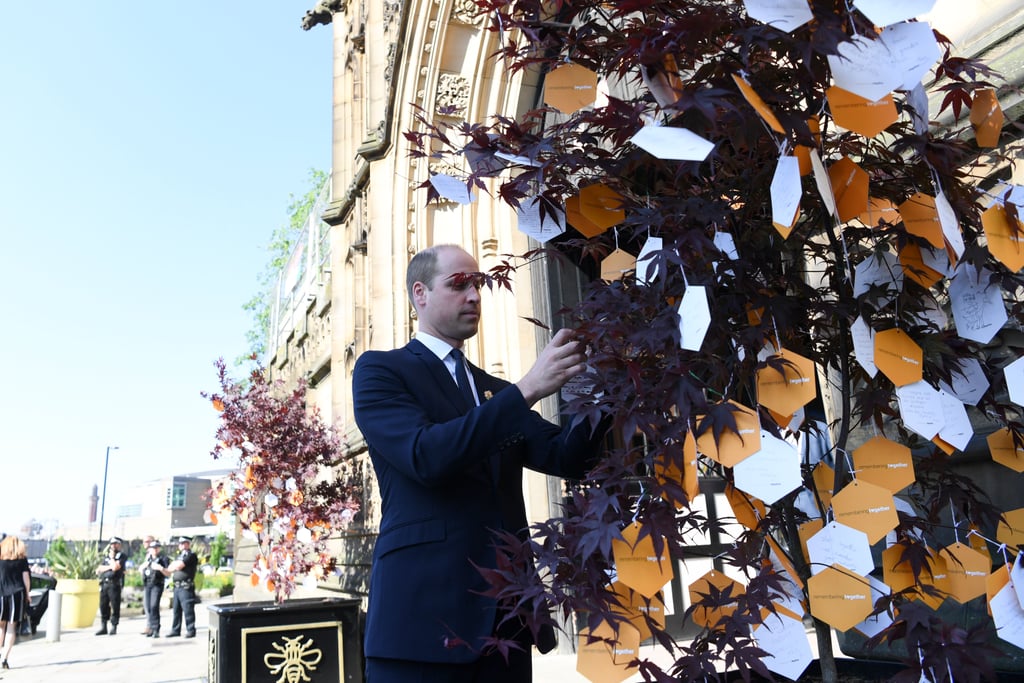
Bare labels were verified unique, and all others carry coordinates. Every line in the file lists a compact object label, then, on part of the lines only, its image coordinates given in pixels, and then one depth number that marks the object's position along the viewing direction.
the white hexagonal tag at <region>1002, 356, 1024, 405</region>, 1.73
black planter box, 5.20
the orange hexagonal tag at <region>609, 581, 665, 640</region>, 1.54
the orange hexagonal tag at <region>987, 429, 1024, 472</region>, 1.97
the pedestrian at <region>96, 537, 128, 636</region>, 15.45
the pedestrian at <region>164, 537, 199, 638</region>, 14.14
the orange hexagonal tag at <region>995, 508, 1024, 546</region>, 1.90
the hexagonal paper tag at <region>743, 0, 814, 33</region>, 1.46
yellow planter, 18.28
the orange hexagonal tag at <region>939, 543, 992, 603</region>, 1.80
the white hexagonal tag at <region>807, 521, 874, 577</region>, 1.51
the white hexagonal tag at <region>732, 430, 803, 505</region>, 1.44
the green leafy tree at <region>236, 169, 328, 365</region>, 35.81
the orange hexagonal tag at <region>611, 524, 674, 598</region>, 1.44
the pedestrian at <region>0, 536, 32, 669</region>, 10.87
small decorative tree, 8.12
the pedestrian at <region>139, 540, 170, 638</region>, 14.66
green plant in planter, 18.39
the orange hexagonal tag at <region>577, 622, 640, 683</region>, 1.50
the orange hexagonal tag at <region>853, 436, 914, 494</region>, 1.69
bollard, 14.59
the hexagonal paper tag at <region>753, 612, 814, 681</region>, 1.50
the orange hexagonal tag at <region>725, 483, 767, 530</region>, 1.69
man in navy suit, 1.87
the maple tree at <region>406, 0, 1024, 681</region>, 1.47
